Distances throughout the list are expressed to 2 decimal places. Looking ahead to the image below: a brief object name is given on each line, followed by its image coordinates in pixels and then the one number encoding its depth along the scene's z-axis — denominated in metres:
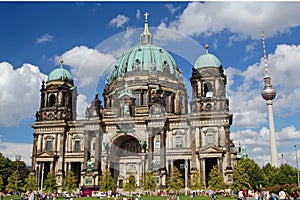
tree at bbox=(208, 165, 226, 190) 59.09
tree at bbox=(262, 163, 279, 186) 74.81
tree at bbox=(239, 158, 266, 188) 75.44
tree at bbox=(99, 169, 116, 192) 62.06
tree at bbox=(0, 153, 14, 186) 84.19
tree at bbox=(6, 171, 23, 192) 71.49
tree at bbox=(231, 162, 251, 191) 56.97
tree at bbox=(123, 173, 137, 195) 61.02
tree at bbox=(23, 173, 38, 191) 67.77
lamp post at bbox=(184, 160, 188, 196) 60.78
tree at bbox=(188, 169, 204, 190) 59.75
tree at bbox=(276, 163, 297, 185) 74.06
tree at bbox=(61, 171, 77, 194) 64.44
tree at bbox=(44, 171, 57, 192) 66.44
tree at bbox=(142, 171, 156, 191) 61.03
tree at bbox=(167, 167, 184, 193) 58.81
